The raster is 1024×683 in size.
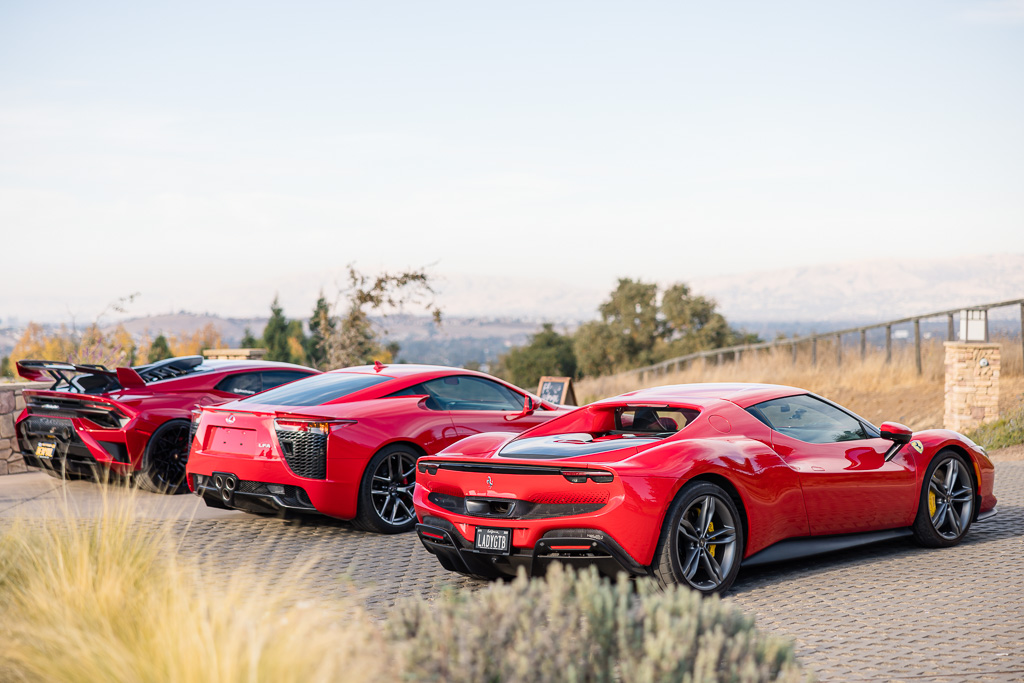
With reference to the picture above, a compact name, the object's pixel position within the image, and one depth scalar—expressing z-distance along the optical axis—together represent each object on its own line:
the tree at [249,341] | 77.74
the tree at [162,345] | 58.36
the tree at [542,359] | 69.31
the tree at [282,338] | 74.06
